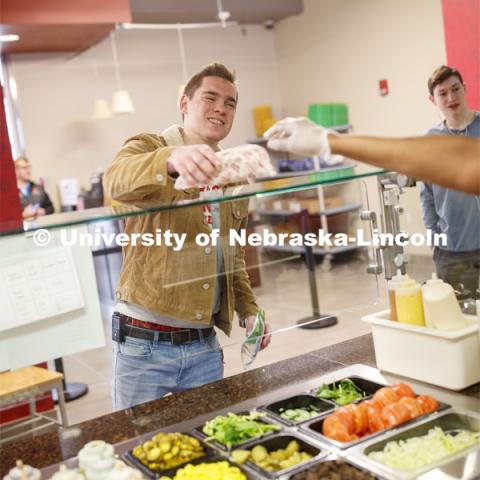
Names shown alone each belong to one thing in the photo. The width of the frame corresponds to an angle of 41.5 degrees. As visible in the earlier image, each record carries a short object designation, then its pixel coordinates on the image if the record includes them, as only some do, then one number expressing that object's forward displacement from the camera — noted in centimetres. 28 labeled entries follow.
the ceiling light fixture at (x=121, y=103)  743
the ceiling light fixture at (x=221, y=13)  780
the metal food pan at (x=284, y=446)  129
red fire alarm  762
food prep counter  134
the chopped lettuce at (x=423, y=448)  130
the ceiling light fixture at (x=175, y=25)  741
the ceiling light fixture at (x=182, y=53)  852
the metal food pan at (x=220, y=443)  140
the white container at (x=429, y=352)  159
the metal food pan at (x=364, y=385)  168
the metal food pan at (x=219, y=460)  129
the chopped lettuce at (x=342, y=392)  163
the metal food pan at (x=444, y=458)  125
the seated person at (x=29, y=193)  608
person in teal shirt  197
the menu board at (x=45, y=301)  134
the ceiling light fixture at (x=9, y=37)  636
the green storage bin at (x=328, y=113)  788
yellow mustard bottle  168
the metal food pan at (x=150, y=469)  131
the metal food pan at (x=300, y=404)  158
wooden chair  143
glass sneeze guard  134
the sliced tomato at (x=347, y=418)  144
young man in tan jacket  155
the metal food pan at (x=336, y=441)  138
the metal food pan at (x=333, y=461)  124
